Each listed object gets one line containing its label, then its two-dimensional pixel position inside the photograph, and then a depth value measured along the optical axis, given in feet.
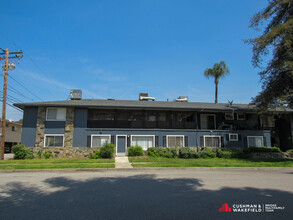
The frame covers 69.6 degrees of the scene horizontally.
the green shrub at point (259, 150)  69.05
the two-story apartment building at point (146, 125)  70.13
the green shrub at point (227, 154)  69.00
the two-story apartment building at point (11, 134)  124.16
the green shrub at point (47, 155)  66.23
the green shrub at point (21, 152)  61.75
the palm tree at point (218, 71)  115.75
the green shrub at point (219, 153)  69.36
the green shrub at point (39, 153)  66.49
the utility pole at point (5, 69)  60.70
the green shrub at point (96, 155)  65.61
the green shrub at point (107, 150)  64.00
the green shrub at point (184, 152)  66.59
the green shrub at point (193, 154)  66.91
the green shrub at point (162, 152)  66.85
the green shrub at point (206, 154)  68.13
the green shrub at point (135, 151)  67.15
